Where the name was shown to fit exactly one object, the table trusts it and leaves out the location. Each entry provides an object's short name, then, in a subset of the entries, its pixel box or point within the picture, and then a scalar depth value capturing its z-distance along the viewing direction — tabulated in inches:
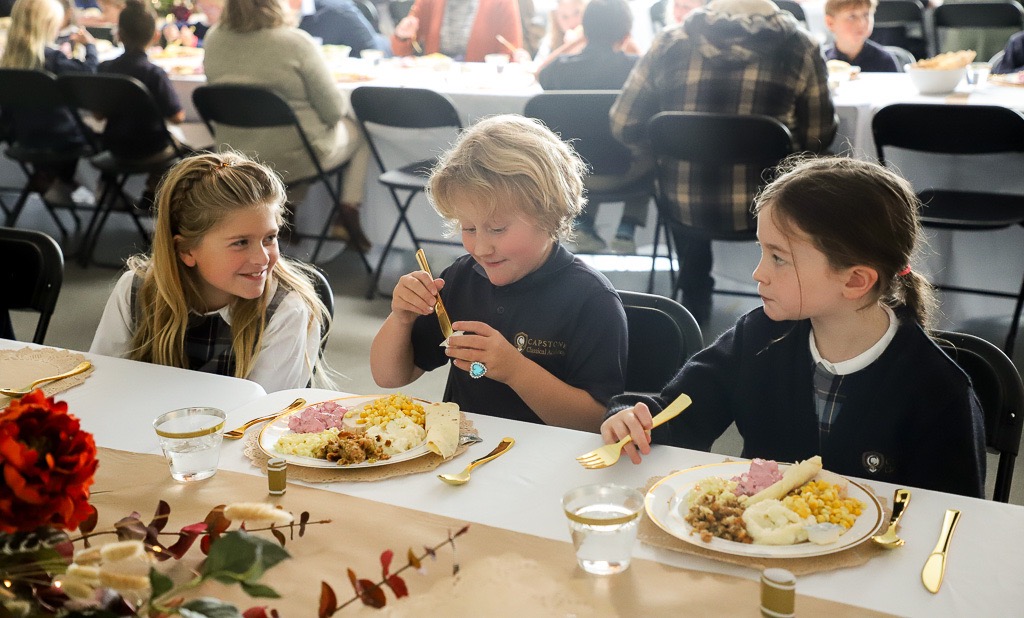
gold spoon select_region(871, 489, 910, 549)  38.0
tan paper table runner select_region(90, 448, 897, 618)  34.6
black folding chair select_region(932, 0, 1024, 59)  211.2
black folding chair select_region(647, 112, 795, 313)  113.3
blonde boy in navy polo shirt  62.0
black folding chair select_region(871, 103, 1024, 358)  112.4
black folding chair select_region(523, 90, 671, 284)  132.8
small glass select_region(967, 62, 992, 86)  140.3
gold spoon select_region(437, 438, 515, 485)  44.8
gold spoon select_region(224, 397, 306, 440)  50.3
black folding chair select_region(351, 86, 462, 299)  141.6
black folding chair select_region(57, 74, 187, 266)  157.9
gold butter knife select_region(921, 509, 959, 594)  35.6
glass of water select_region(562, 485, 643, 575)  35.8
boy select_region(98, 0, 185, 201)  167.3
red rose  26.9
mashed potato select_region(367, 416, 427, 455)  47.8
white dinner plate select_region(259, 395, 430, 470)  46.3
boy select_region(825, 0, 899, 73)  167.0
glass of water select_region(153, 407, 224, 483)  44.4
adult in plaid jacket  117.5
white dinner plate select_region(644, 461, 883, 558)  37.4
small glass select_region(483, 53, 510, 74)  163.0
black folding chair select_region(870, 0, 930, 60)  225.1
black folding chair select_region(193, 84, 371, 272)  148.4
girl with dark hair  50.6
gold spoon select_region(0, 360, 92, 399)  55.3
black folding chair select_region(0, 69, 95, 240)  168.2
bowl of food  131.5
